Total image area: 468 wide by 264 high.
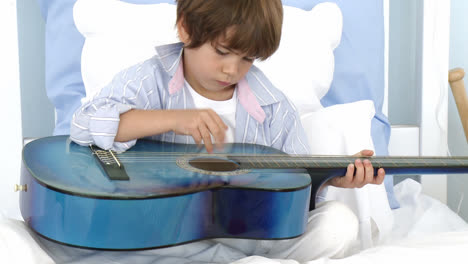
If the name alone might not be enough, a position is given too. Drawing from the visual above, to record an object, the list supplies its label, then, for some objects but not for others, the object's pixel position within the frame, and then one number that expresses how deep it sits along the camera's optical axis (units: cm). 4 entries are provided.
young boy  212
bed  202
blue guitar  193
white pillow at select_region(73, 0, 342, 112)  251
